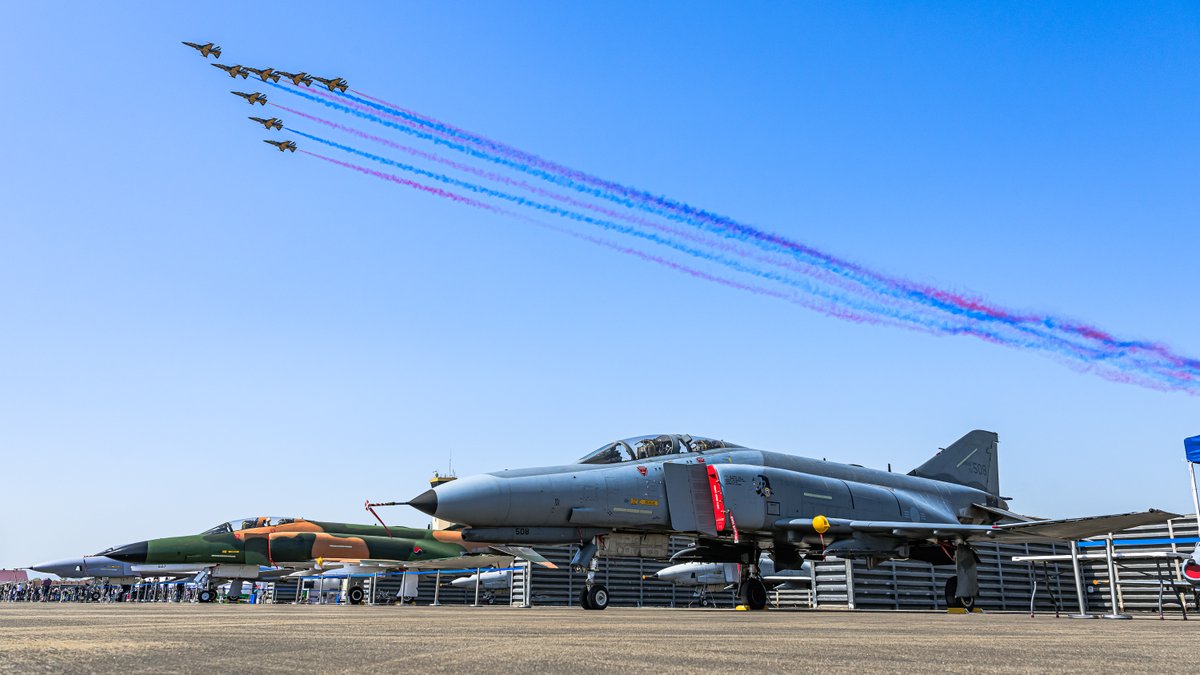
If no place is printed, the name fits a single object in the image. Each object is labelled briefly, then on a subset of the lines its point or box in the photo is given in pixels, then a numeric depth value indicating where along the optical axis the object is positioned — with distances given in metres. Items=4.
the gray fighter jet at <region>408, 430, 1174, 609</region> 14.26
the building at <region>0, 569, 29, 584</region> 87.75
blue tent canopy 17.03
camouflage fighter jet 25.23
